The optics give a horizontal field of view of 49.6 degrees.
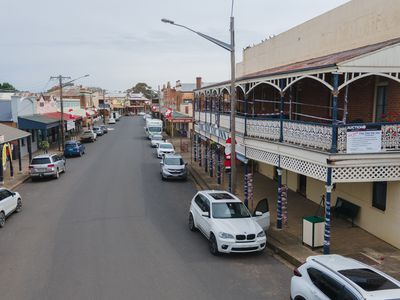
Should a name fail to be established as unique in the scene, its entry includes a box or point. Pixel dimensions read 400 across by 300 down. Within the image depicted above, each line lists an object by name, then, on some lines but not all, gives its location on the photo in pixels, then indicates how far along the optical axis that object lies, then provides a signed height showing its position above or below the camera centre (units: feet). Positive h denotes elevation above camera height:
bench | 52.42 -13.89
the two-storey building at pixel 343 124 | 40.14 -2.98
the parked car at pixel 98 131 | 208.58 -15.66
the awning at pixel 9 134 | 84.43 -7.43
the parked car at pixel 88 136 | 175.69 -15.46
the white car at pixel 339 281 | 24.96 -11.19
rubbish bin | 43.96 -13.63
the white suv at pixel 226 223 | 42.52 -13.08
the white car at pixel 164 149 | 124.88 -14.90
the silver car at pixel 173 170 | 88.17 -14.78
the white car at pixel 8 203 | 55.47 -14.14
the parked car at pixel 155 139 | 155.63 -15.59
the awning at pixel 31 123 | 124.67 -7.01
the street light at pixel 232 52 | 54.39 +5.74
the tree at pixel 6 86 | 373.69 +11.87
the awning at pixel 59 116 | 153.65 -6.50
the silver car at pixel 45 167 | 87.66 -13.82
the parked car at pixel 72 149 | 128.36 -14.94
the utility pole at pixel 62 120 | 140.15 -7.07
